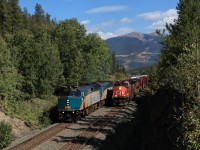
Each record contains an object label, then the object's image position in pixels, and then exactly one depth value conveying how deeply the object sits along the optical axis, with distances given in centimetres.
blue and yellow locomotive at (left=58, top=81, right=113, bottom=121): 3231
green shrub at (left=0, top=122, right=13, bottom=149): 2373
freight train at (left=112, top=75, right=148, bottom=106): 4431
